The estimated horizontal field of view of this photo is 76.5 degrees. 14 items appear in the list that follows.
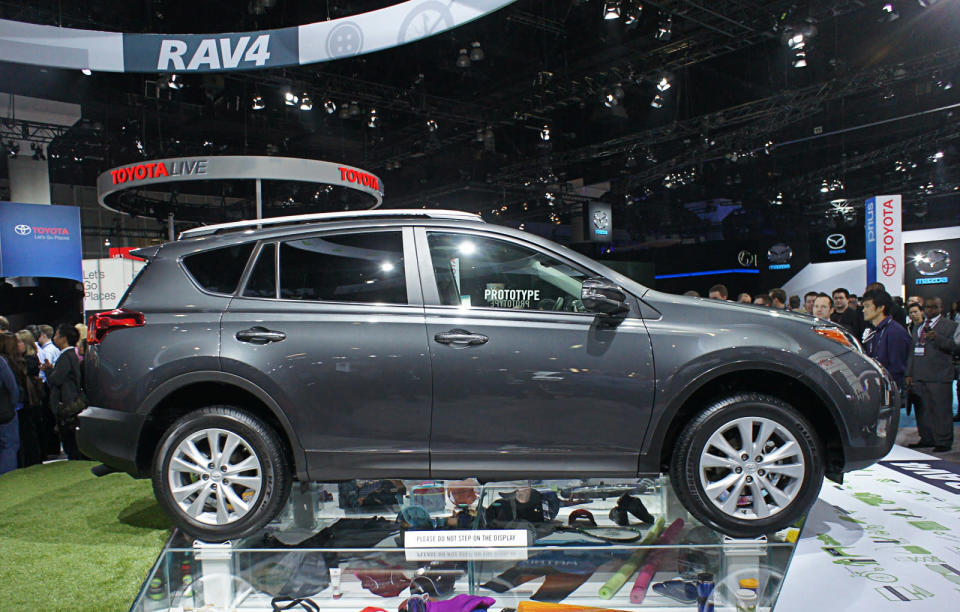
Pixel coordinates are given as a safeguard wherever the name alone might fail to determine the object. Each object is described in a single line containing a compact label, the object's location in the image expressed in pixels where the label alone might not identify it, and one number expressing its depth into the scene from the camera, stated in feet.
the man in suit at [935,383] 22.31
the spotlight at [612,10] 30.09
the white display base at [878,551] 8.89
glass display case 9.14
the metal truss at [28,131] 43.34
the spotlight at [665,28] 33.01
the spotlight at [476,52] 37.42
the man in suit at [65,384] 20.13
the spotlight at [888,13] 31.32
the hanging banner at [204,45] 19.65
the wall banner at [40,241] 35.01
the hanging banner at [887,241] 31.35
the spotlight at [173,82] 39.19
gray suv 9.48
